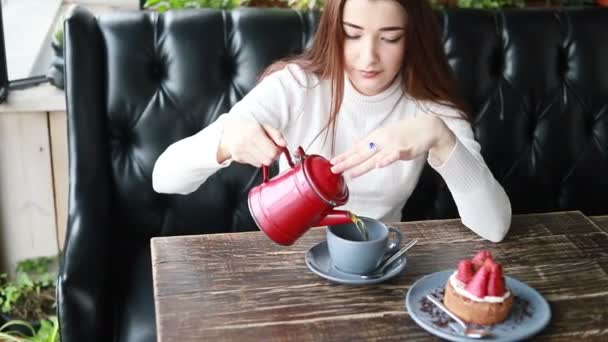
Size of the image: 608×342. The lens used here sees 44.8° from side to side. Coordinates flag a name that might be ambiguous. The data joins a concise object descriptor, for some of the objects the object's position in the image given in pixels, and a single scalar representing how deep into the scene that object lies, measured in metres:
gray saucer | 1.06
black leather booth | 1.53
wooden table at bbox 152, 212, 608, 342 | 0.95
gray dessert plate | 0.93
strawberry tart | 0.94
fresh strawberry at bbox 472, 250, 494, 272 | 0.98
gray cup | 1.04
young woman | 1.19
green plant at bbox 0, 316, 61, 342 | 1.81
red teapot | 1.00
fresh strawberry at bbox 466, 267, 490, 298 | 0.93
